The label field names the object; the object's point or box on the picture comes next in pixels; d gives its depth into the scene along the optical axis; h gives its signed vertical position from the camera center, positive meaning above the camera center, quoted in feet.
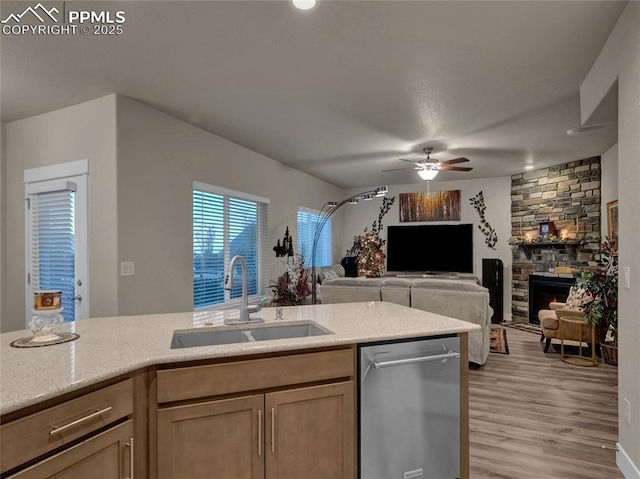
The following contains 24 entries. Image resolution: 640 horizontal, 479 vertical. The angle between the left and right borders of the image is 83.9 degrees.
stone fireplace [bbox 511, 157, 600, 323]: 18.65 +0.52
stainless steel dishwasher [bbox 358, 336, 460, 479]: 5.72 -2.83
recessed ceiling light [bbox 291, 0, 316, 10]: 6.40 +4.29
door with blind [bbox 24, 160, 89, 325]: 10.84 +0.21
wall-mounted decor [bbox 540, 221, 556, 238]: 20.11 +0.52
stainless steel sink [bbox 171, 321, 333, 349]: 6.26 -1.74
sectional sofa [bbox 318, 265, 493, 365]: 12.69 -2.21
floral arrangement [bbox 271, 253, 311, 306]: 17.22 -2.30
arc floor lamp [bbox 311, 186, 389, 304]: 18.10 +1.71
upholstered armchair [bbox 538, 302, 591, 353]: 13.57 -3.54
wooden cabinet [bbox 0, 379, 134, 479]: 3.39 -2.10
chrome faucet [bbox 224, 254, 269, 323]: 6.72 -1.06
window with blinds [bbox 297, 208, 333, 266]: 20.89 +0.11
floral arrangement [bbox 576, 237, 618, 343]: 10.27 -1.50
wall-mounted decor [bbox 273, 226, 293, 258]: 17.95 -0.37
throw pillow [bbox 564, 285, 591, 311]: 14.30 -2.59
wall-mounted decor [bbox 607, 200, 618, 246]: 15.87 +0.83
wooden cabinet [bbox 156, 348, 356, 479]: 4.78 -2.59
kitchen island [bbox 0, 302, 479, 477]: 3.80 -1.81
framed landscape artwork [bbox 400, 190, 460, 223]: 24.38 +2.31
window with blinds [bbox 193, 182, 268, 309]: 13.58 +0.01
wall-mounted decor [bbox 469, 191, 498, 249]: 23.20 +0.90
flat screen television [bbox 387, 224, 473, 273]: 23.84 -0.64
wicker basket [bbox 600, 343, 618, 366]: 13.10 -4.32
